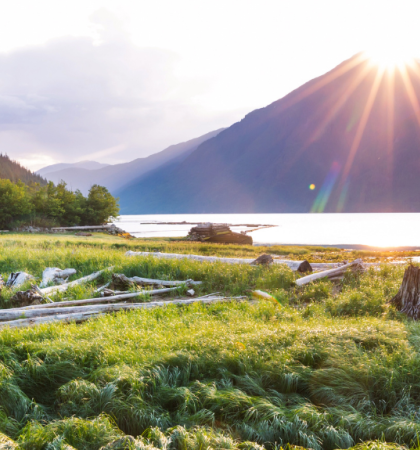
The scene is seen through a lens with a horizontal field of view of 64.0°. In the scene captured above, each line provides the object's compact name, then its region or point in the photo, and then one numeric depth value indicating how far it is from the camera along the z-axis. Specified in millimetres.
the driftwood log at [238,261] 13812
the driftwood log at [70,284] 10648
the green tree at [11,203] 44844
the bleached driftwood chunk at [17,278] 11381
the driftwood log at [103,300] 9103
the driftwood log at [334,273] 11289
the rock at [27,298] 9562
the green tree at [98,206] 55781
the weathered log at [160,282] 11667
